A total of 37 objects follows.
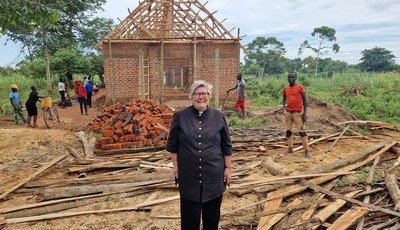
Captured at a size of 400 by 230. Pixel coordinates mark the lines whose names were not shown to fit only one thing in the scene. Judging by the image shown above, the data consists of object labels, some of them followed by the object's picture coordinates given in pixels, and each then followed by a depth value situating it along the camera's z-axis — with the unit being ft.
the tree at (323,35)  141.18
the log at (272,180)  15.64
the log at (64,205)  13.78
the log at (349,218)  11.17
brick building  46.80
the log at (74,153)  22.02
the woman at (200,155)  9.34
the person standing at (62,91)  49.09
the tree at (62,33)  60.08
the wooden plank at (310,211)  11.96
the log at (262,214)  12.53
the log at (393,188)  12.75
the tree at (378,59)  151.74
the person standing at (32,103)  30.58
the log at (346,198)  12.14
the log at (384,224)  11.20
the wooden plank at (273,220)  11.64
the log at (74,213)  13.16
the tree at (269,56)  165.89
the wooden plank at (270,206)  12.12
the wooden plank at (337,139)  23.38
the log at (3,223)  12.74
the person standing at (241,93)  35.83
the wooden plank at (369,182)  11.41
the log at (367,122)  29.51
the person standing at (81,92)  39.25
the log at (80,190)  15.23
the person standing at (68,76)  64.51
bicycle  32.94
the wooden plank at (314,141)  23.00
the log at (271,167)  17.78
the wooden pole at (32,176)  15.73
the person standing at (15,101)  33.24
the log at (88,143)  22.65
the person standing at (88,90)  43.80
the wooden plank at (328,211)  11.67
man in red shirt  20.42
